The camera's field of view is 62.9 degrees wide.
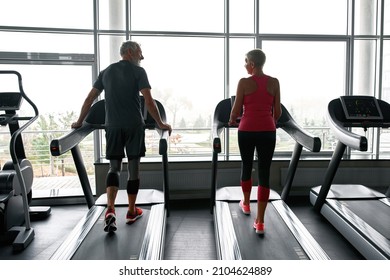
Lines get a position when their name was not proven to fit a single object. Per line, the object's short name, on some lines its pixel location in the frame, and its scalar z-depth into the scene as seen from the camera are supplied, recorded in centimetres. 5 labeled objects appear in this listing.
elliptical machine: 298
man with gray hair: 267
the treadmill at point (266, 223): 249
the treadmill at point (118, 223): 245
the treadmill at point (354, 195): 290
